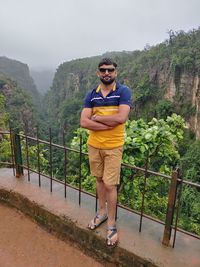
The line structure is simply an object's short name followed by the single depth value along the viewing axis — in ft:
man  5.96
